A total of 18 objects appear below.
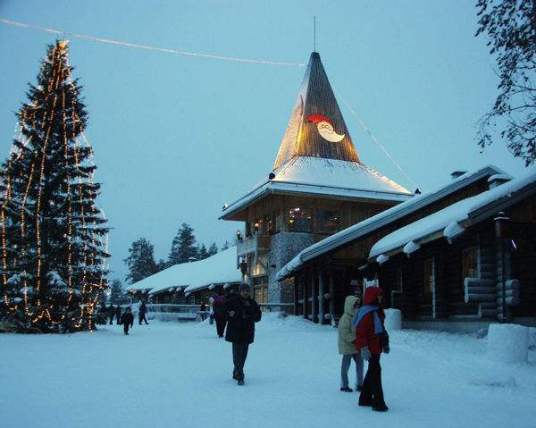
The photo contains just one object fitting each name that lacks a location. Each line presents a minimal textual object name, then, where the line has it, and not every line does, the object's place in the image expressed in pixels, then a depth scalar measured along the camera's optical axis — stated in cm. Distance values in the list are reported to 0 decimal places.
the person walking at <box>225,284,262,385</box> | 960
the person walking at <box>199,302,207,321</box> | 3834
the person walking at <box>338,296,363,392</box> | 862
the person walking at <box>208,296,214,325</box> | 2775
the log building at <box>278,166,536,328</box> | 1502
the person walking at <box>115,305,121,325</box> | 3869
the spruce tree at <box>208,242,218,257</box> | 12190
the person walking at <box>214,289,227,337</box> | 1962
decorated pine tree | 2223
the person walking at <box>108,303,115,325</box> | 3928
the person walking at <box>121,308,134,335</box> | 2353
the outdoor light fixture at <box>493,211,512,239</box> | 1355
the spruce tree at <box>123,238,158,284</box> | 9775
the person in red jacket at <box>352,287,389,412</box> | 740
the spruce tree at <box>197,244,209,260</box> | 10244
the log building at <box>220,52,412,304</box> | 3042
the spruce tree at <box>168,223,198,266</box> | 9681
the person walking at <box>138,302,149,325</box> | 3556
